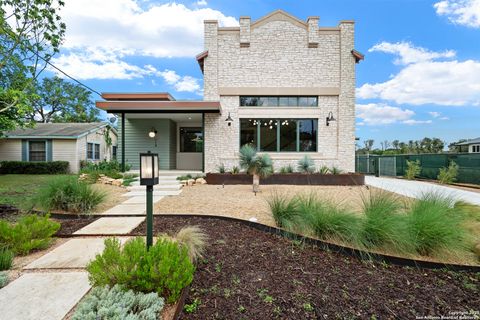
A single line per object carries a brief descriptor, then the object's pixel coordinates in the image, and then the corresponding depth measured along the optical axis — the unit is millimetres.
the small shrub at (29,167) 14719
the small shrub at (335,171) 9901
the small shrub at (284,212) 3473
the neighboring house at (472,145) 21664
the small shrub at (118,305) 1487
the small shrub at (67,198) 4499
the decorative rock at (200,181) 9503
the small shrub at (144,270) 1762
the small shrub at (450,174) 10345
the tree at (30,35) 4527
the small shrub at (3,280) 1979
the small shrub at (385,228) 2793
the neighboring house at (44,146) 15383
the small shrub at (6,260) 2272
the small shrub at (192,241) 2471
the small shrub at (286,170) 10117
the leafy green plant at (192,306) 1806
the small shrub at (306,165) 10141
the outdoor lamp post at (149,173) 2332
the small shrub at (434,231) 2807
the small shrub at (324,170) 10082
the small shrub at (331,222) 2961
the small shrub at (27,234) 2652
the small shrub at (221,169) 9922
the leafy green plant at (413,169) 12195
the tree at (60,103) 26984
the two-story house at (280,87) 11320
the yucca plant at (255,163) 7457
